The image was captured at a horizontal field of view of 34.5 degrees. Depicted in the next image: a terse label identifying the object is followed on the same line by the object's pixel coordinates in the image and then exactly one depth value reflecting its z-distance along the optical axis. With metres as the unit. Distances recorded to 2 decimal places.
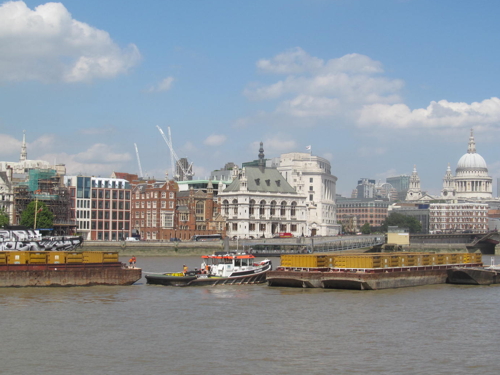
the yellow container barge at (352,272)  68.56
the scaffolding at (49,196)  156.50
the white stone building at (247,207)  193.00
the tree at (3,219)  145.38
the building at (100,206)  169.50
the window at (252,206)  195.62
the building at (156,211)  176.00
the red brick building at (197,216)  177.25
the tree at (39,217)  141.00
